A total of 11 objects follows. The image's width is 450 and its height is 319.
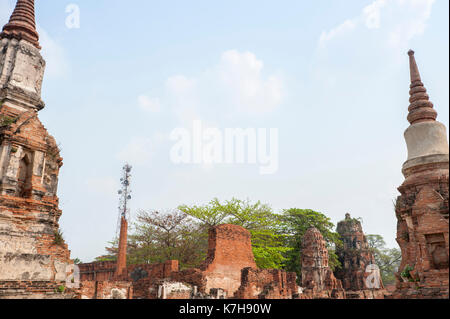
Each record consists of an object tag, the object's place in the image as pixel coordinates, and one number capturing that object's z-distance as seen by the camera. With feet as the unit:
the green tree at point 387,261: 163.59
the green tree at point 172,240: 84.07
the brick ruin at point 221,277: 46.23
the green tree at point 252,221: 85.20
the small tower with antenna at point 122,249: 82.94
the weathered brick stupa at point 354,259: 119.55
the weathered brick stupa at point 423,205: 28.58
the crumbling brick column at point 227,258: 53.26
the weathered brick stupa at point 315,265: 93.85
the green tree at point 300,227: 110.11
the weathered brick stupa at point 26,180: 27.48
